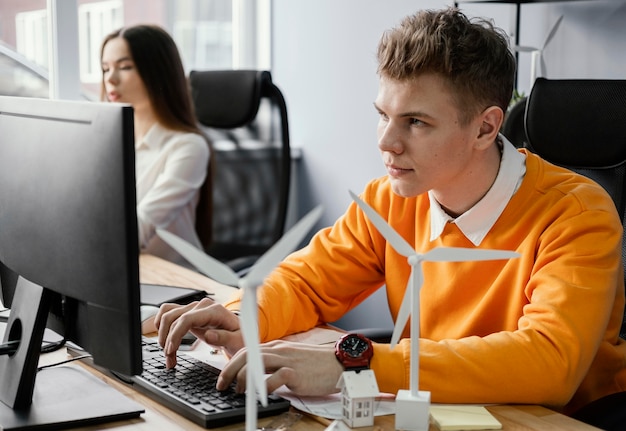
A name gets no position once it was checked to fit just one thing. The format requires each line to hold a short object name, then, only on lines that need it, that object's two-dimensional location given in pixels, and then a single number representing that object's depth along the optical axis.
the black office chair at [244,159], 2.62
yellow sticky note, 1.08
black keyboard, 1.10
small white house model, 1.09
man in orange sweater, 1.19
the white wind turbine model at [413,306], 1.04
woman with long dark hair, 2.65
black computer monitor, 0.96
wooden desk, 1.10
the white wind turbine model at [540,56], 2.51
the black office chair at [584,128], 1.61
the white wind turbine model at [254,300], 0.88
